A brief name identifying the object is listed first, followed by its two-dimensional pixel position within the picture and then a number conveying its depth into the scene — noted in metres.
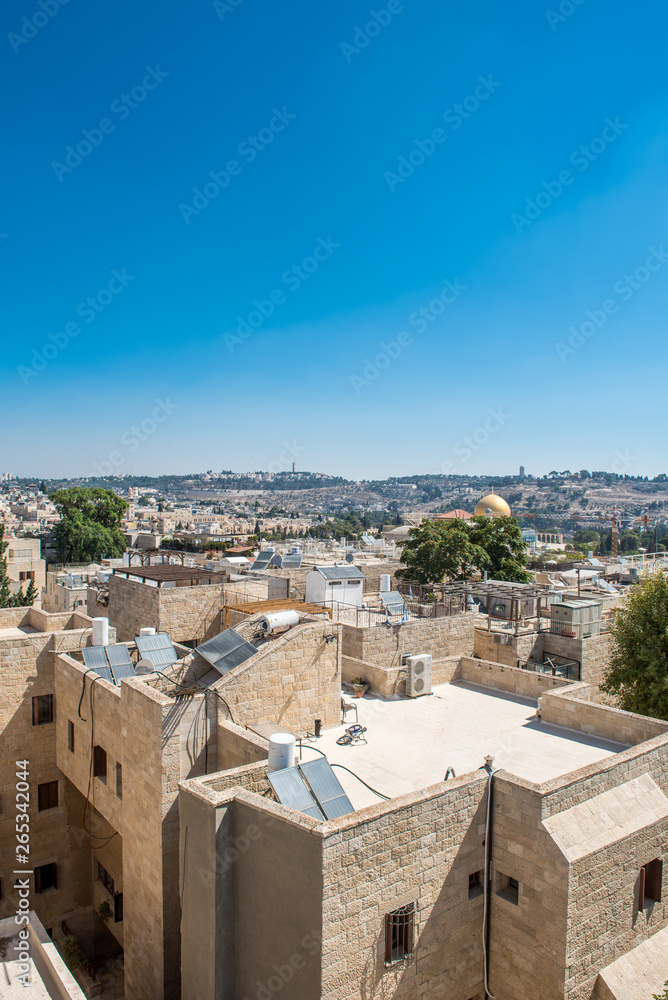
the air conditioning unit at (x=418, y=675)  13.51
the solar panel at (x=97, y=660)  12.98
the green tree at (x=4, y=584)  31.09
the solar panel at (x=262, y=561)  29.16
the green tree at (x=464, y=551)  33.31
